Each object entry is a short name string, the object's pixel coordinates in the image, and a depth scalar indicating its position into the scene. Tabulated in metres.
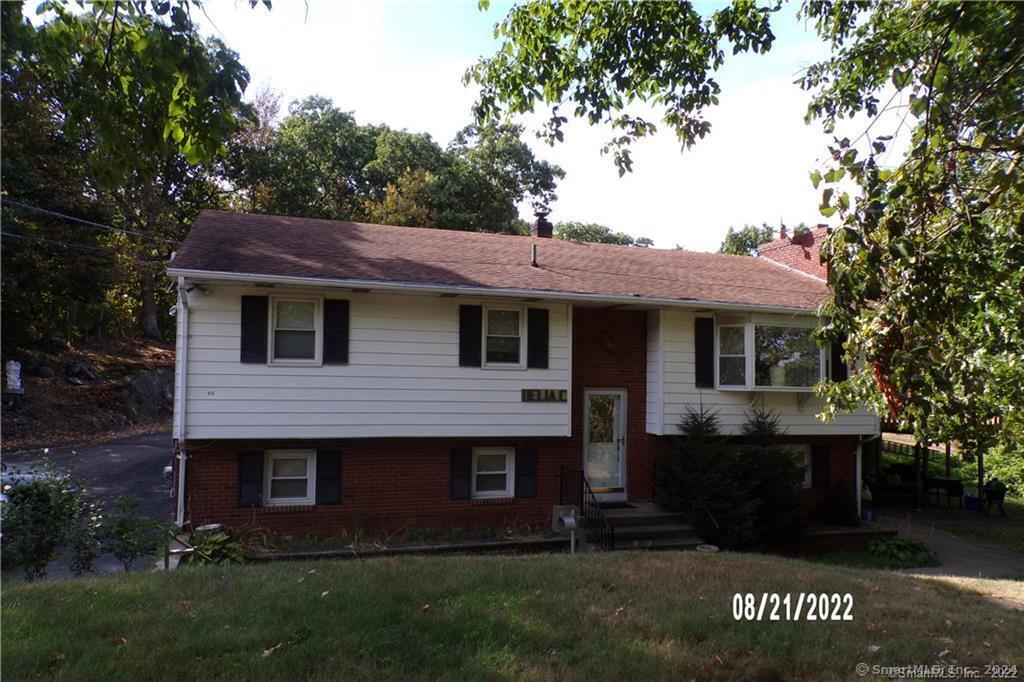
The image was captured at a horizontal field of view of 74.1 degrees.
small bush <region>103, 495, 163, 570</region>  7.60
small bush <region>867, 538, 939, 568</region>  13.16
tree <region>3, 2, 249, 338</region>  4.95
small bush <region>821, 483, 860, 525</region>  14.66
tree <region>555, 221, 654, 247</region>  47.31
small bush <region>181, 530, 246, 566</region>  9.27
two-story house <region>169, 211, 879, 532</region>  11.01
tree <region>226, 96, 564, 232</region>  29.77
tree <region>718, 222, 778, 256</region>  49.25
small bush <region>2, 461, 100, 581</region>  6.95
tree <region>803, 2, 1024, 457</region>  4.75
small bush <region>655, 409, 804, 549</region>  12.30
